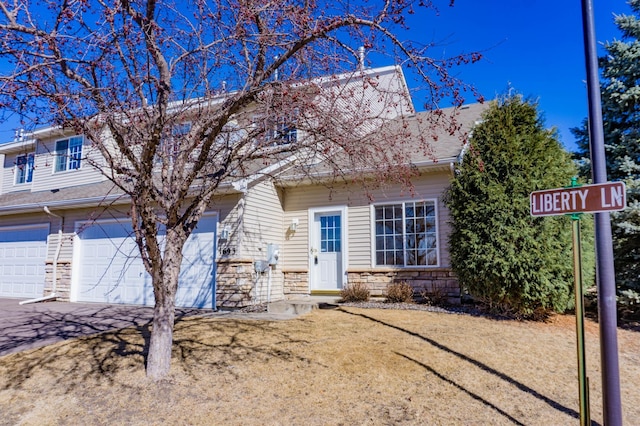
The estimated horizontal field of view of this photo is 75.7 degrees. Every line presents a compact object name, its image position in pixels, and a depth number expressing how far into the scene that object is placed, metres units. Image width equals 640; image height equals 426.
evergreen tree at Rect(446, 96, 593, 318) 7.31
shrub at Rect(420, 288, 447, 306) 9.02
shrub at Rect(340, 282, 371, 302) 9.60
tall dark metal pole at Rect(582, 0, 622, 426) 3.13
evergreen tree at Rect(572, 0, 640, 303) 8.24
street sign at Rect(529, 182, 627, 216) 3.03
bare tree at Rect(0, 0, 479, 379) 4.10
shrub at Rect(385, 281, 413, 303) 9.21
